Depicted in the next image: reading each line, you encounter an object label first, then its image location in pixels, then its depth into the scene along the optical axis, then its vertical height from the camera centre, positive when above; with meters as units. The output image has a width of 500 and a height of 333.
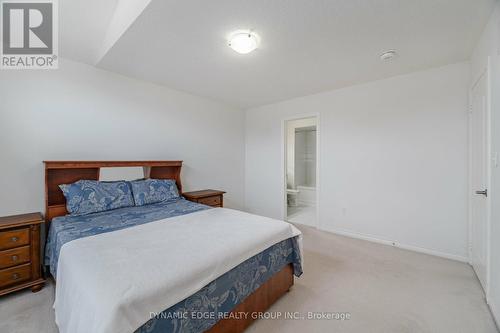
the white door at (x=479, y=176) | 1.97 -0.10
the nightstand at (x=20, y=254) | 1.86 -0.80
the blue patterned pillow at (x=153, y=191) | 2.73 -0.34
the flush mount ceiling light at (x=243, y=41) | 1.94 +1.17
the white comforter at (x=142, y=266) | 0.95 -0.58
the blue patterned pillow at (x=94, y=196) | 2.29 -0.35
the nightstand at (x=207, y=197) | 3.32 -0.51
